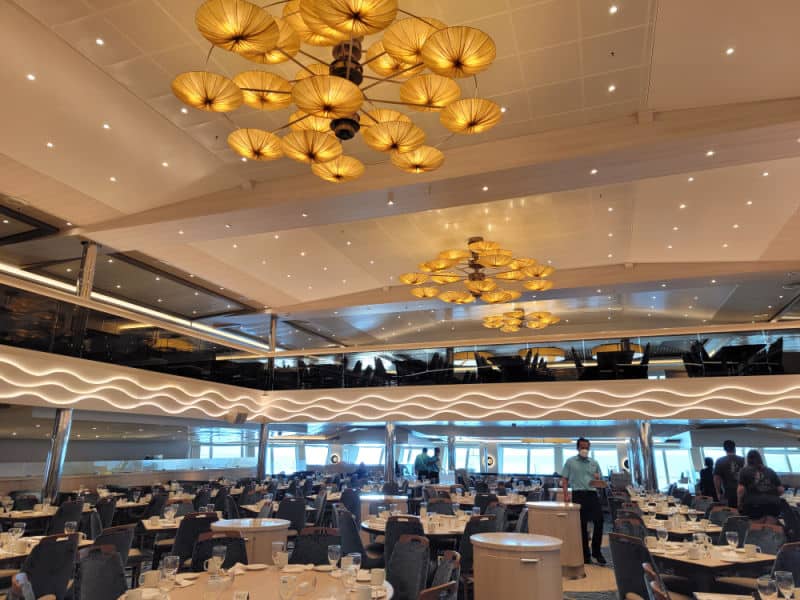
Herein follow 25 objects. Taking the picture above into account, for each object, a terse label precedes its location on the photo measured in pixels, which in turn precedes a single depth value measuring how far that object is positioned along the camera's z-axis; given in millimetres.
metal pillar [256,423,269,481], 16031
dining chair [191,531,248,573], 4285
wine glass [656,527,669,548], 5002
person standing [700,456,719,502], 11109
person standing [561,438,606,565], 8531
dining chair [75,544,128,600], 3490
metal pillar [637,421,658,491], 13031
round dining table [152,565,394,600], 3187
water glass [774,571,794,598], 2947
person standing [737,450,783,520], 6121
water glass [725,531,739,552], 4840
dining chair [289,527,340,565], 4301
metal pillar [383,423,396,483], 15000
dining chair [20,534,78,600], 4320
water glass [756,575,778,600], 2934
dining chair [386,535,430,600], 4027
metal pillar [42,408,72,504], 10664
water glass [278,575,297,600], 2887
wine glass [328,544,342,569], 3830
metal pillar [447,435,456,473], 19458
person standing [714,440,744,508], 8016
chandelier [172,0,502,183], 4117
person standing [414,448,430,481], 15086
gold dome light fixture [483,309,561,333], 12258
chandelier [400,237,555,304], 10094
